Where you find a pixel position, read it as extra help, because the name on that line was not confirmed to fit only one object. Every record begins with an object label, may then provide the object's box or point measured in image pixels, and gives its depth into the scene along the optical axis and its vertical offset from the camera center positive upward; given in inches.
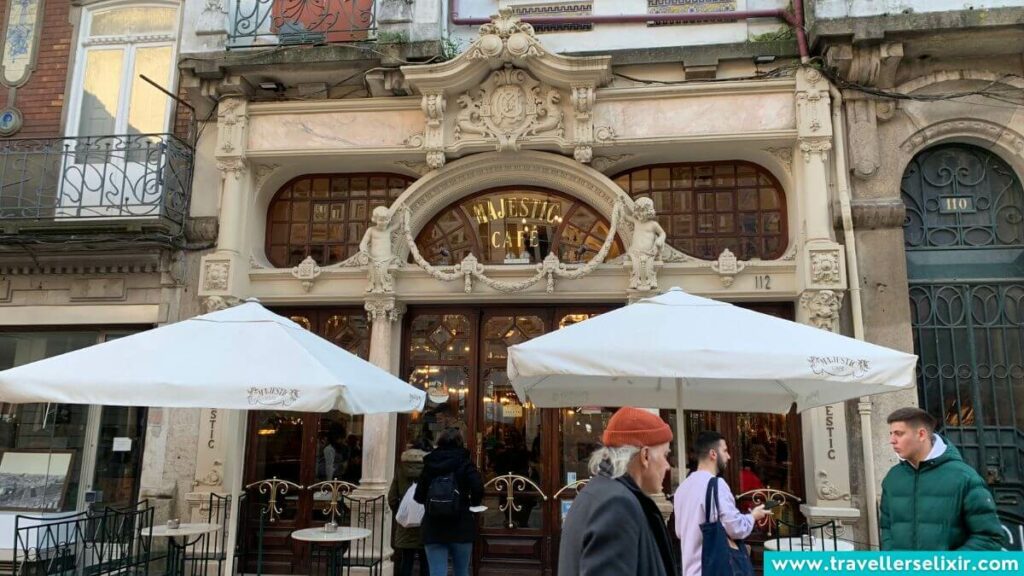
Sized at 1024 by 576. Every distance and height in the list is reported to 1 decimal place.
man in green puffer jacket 152.6 -12.9
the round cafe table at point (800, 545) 251.8 -39.1
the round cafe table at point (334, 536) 257.1 -37.8
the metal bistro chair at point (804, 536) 259.6 -38.8
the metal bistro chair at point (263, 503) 341.1 -35.4
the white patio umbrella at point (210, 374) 184.1 +13.0
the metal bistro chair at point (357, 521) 312.3 -40.7
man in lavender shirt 166.4 -16.9
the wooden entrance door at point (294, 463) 340.2 -16.8
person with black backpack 251.1 -24.2
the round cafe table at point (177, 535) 278.4 -45.9
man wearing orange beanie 99.8 -10.8
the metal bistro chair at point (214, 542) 315.6 -50.4
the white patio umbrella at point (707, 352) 168.9 +18.9
